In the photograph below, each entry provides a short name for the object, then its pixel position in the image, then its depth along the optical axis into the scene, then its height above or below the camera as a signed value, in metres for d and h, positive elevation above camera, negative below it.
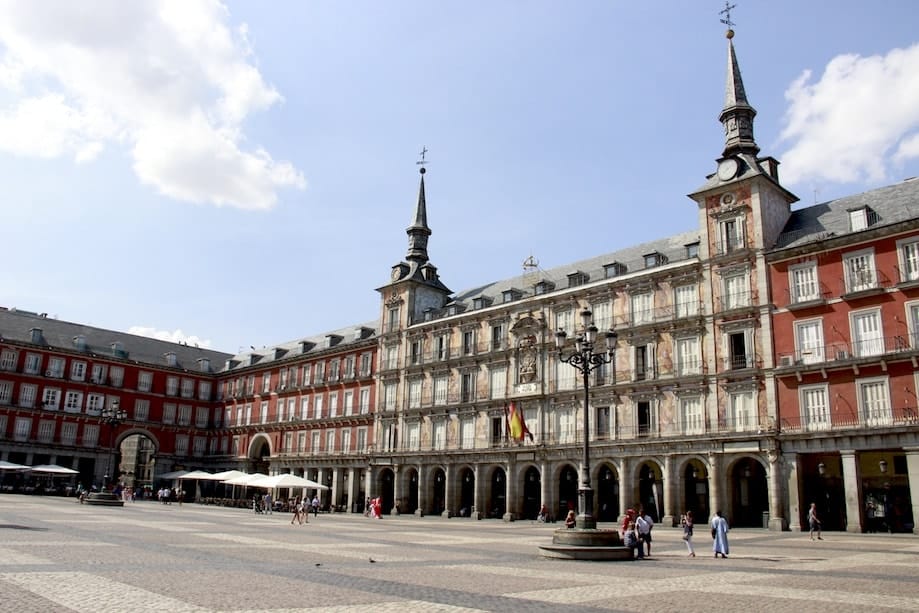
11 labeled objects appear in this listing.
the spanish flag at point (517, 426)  44.00 +2.99
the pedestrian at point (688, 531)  20.55 -1.43
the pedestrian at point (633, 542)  18.89 -1.62
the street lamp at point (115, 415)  44.03 +2.96
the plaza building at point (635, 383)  32.81 +5.72
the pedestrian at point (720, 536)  19.80 -1.47
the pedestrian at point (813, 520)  27.28 -1.33
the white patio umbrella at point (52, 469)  53.41 -0.59
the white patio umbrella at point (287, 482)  41.52 -0.76
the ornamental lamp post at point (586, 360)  19.25 +3.37
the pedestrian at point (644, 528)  20.14 -1.34
